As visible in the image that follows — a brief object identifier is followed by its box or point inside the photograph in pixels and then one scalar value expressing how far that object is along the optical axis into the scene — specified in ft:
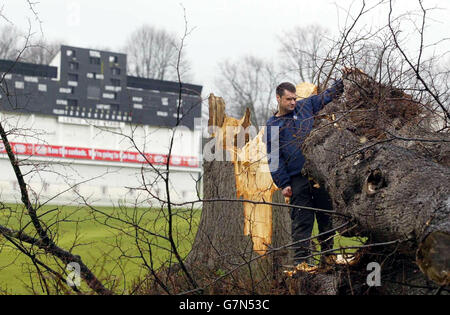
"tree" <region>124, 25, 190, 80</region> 150.30
